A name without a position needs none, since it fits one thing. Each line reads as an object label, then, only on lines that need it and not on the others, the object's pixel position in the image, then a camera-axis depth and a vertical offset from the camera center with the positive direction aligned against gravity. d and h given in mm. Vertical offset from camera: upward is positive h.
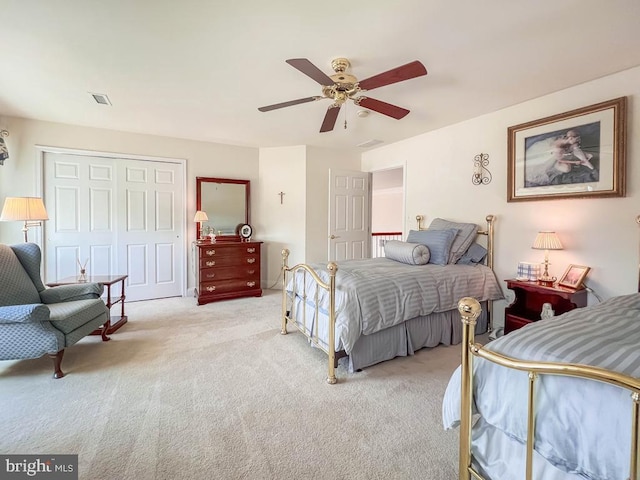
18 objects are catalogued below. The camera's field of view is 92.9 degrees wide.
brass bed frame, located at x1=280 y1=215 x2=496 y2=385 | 2328 -610
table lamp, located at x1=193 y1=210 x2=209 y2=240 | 4648 +269
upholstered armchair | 2182 -614
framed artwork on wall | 2594 +769
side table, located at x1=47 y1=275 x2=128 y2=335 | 3107 -711
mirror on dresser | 4898 +520
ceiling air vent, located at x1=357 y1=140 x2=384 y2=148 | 4875 +1512
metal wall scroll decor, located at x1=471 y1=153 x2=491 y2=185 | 3633 +783
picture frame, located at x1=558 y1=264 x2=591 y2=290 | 2719 -376
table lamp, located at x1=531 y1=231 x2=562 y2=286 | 2832 -87
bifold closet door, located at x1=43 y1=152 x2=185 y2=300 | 4164 +203
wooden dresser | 4398 -542
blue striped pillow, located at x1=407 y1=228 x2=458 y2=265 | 3393 -84
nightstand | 2709 -628
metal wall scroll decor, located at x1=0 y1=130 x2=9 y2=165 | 3619 +1005
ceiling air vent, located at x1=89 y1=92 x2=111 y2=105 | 3119 +1445
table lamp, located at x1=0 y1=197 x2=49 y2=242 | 2902 +235
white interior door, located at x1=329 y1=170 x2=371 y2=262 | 5227 +357
